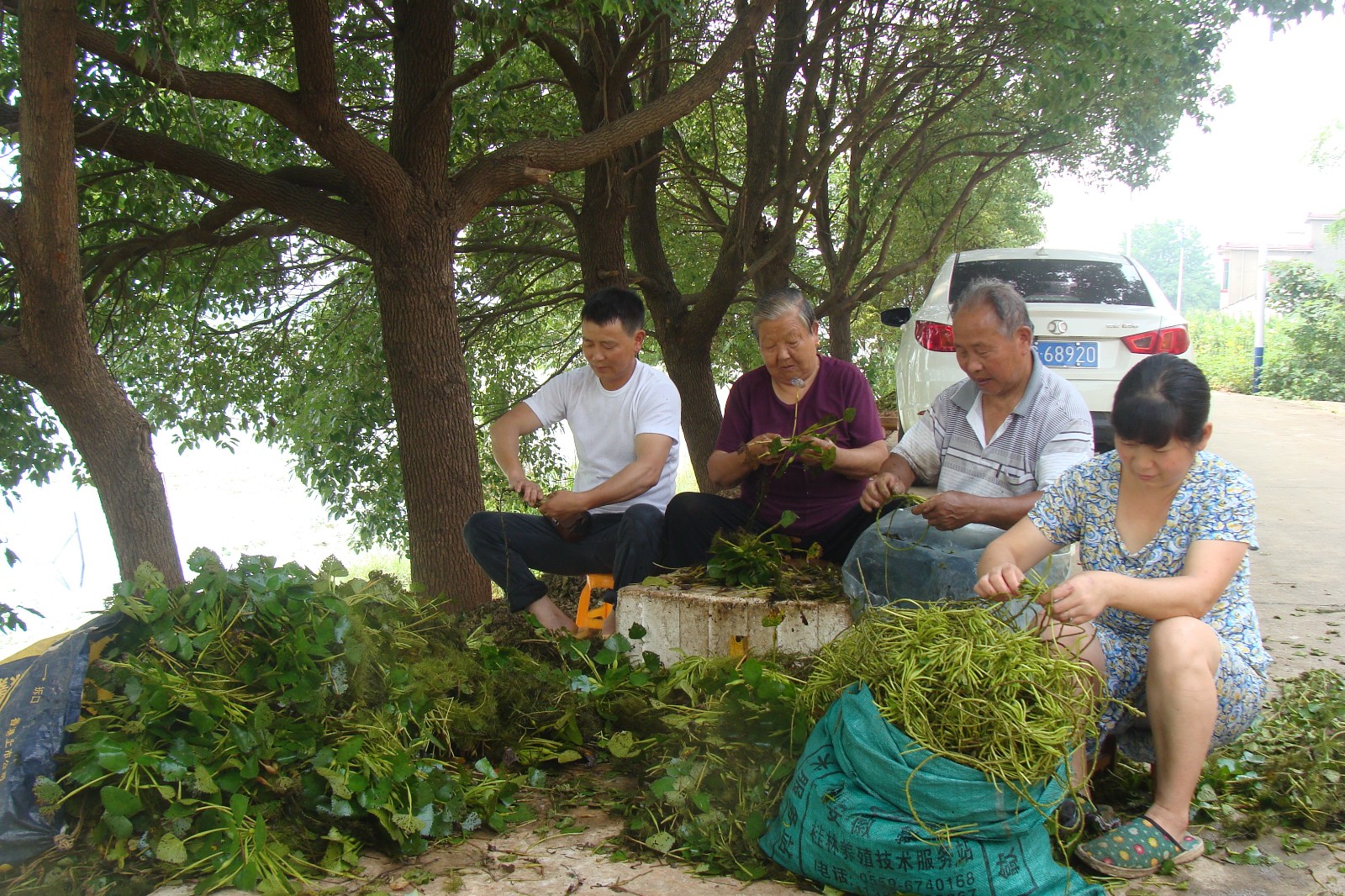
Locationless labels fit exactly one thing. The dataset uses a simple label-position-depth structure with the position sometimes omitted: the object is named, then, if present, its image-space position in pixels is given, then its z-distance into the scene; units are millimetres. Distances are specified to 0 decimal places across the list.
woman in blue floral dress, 2420
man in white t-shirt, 4168
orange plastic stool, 4500
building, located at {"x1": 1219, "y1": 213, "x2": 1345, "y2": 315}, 46438
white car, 6926
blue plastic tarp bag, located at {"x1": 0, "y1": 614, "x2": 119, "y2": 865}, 2299
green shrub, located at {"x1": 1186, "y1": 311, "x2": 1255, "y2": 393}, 21859
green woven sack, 2121
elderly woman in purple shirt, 3980
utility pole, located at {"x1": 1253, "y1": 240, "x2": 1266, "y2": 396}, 19609
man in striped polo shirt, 3326
